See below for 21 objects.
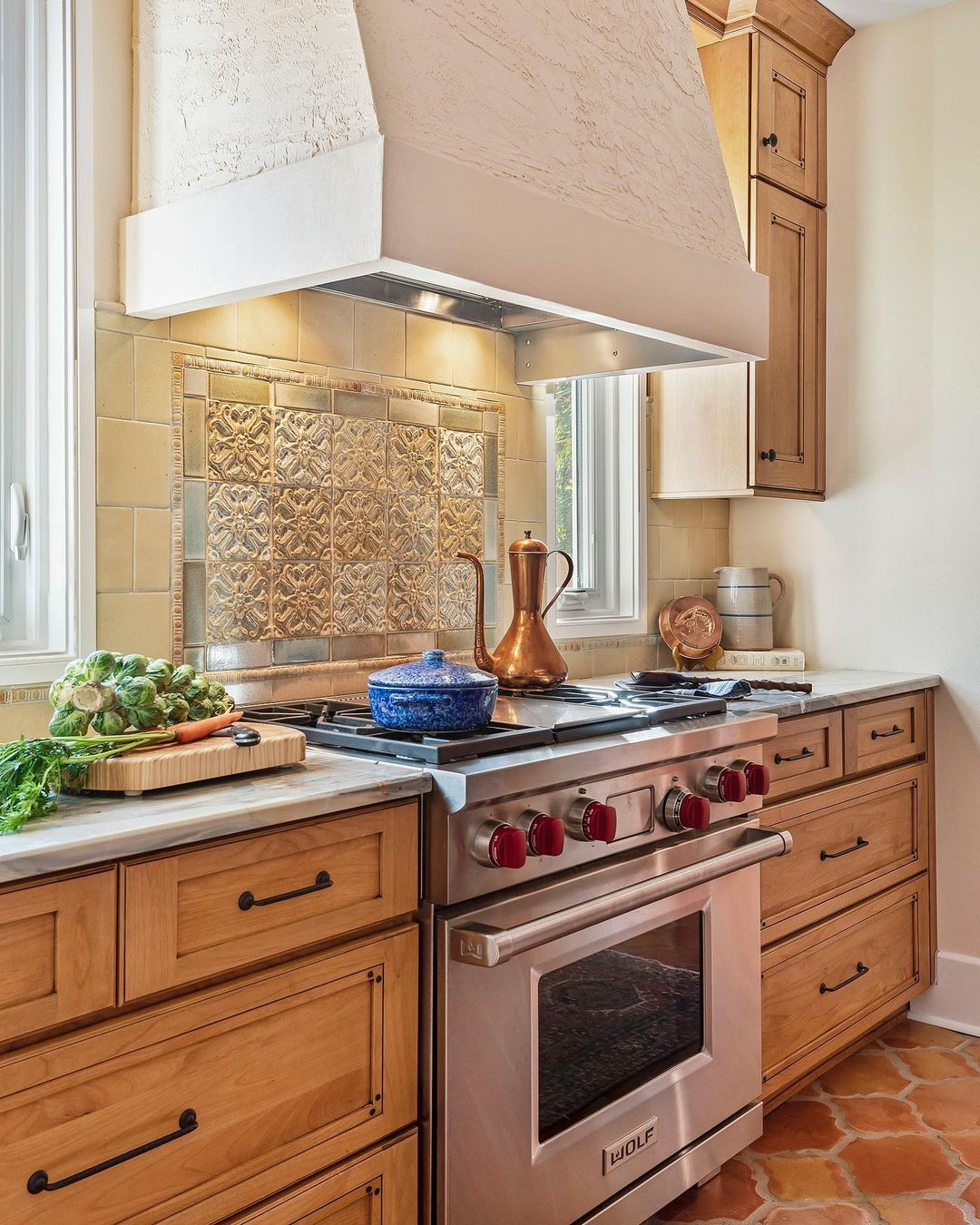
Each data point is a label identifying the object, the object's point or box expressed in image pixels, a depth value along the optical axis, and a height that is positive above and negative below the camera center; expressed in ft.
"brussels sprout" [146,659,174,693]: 5.13 -0.35
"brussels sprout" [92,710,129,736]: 4.82 -0.55
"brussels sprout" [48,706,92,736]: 4.78 -0.54
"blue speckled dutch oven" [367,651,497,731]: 5.75 -0.53
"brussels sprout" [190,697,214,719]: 5.35 -0.54
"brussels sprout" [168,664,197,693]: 5.27 -0.39
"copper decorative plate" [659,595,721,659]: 10.30 -0.26
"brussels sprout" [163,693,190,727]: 5.10 -0.52
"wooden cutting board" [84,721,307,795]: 4.57 -0.72
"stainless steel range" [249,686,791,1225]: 5.18 -1.90
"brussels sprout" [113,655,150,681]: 4.98 -0.32
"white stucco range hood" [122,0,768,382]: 5.21 +2.37
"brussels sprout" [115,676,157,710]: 4.89 -0.42
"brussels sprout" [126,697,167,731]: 4.91 -0.52
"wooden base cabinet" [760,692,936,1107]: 8.02 -2.31
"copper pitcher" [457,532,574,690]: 7.69 -0.29
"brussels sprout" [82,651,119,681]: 4.93 -0.31
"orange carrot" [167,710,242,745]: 4.96 -0.60
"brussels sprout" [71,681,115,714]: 4.85 -0.44
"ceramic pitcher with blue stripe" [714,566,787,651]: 10.69 -0.10
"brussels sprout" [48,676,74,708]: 4.87 -0.42
